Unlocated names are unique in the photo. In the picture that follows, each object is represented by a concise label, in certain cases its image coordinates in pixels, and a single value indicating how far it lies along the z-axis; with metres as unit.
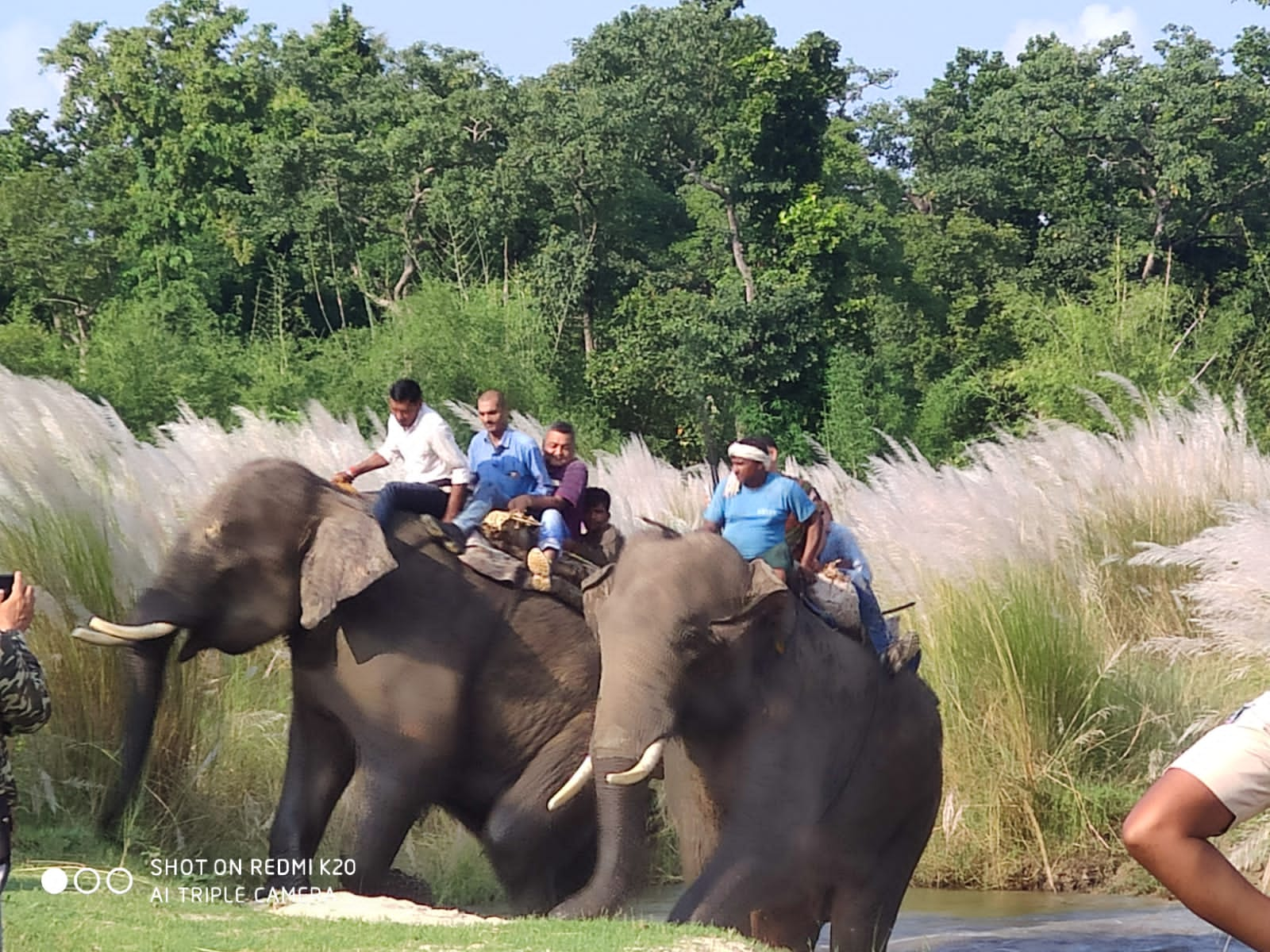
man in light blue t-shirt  17.95
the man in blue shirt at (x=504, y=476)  20.17
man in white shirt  19.81
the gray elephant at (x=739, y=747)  15.87
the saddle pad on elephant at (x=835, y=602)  18.00
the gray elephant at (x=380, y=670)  18.14
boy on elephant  20.03
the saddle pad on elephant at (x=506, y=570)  19.09
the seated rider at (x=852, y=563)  18.62
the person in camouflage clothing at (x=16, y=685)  10.70
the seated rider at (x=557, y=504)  19.28
